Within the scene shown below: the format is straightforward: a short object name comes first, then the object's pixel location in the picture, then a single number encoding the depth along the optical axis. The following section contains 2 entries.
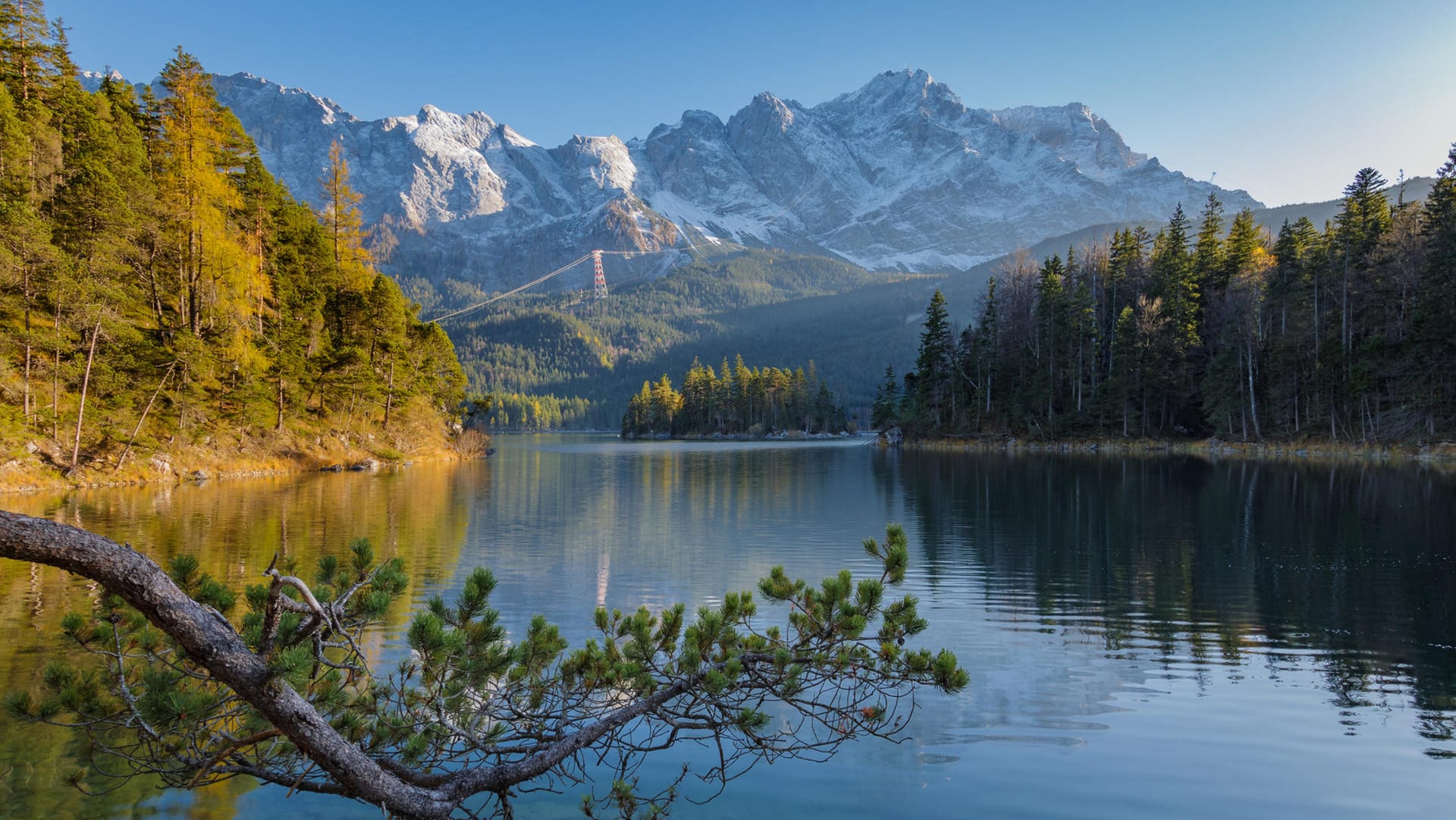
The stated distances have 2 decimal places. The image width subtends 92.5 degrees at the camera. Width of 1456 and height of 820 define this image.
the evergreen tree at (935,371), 69.94
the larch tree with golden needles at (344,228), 47.09
